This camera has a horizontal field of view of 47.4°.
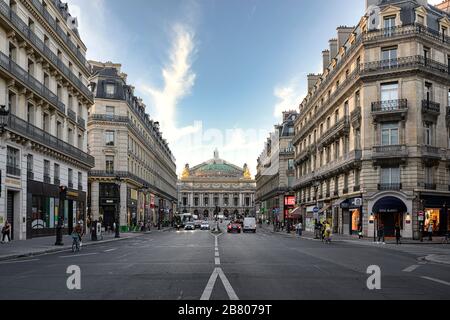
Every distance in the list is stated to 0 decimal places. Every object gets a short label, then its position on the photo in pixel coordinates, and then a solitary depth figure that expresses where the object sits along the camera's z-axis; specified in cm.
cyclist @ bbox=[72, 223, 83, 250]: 2692
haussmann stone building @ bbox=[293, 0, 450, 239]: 4228
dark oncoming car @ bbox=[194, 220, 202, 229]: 9512
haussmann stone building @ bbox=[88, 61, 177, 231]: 6644
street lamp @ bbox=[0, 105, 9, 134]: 2316
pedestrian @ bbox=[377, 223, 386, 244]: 3759
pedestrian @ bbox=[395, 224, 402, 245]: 3656
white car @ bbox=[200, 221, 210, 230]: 8462
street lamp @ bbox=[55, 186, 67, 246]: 2962
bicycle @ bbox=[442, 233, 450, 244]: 3821
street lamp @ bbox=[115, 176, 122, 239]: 4574
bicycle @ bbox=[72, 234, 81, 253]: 2689
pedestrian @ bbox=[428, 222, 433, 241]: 4088
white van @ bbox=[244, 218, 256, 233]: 6556
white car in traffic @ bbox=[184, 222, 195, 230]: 7948
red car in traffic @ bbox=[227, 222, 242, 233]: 6469
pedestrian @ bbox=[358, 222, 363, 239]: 4311
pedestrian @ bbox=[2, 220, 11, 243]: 3100
